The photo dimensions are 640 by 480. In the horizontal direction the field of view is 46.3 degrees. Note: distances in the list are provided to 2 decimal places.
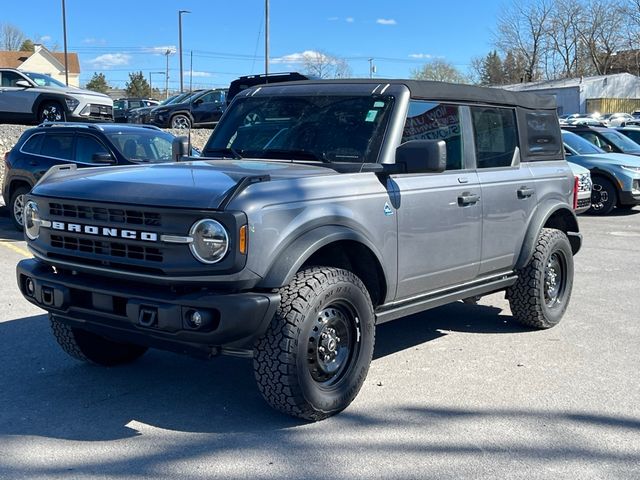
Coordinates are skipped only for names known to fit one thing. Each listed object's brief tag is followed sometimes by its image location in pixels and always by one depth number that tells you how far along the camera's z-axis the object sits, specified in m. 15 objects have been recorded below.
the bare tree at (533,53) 81.75
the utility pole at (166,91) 92.88
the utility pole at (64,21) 39.56
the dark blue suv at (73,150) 10.77
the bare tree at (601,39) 77.12
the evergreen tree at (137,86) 80.64
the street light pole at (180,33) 45.69
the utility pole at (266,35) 28.48
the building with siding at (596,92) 63.09
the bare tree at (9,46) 104.75
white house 86.00
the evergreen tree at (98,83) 87.62
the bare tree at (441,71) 71.88
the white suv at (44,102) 18.38
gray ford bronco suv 3.86
